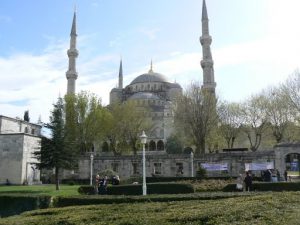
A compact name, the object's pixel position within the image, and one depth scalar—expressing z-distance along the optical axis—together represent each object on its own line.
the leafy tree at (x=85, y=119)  49.84
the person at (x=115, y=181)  29.29
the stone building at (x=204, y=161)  36.69
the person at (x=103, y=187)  24.47
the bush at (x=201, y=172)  35.91
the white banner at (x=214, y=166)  41.19
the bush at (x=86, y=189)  27.11
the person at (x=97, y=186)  24.56
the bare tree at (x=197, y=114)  45.06
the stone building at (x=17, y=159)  41.28
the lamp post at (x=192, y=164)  42.06
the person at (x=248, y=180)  21.30
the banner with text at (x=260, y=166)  37.70
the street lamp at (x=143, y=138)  24.09
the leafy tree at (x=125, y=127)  52.66
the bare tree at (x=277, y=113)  44.97
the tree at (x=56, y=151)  31.09
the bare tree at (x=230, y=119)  50.56
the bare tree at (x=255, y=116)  48.59
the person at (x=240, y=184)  22.11
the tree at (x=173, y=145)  61.91
